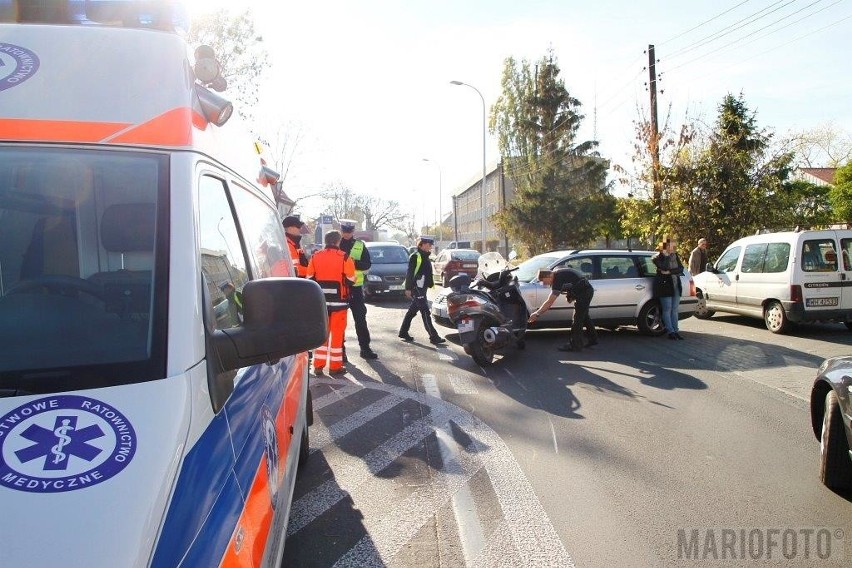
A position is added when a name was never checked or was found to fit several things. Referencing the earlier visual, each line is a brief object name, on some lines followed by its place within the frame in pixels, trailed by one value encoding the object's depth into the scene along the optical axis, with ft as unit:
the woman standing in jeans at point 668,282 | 34.78
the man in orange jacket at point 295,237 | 28.78
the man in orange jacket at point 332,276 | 26.76
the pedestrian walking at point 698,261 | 50.62
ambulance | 4.58
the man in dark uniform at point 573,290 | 30.53
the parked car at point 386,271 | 60.90
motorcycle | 27.40
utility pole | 68.23
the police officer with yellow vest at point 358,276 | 29.91
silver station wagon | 35.47
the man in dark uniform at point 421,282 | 34.14
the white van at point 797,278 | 35.17
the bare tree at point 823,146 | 158.67
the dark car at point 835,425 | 12.82
